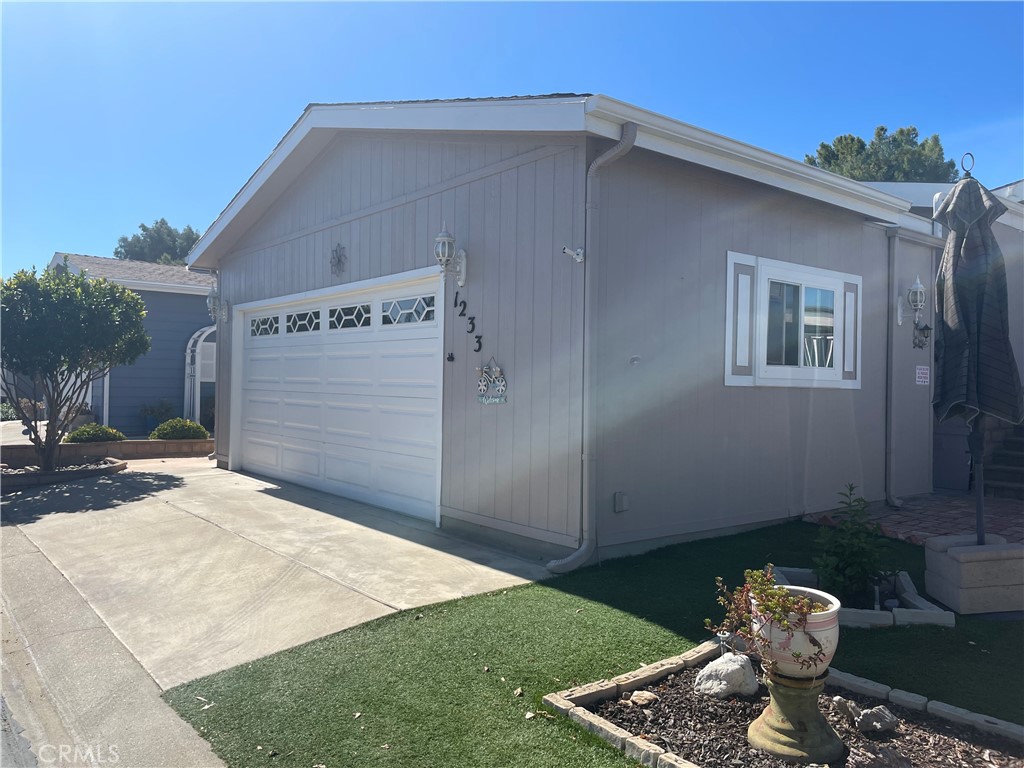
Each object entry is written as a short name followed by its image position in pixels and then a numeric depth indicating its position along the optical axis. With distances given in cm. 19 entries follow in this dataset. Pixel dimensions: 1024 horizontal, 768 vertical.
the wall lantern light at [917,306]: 781
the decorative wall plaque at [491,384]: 574
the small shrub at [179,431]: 1293
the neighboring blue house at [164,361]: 1532
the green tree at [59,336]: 937
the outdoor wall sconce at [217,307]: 1088
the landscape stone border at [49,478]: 920
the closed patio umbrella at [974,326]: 431
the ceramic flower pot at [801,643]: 251
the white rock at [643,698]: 298
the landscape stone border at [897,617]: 387
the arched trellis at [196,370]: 1582
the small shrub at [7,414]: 2009
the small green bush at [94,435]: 1160
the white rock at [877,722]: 270
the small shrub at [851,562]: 403
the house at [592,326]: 523
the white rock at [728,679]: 300
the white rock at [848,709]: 279
